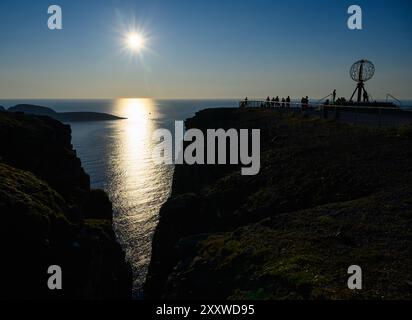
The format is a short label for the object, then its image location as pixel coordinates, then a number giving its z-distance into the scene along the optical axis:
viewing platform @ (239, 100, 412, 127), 29.83
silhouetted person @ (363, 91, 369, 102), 49.57
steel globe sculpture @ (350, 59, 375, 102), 49.25
